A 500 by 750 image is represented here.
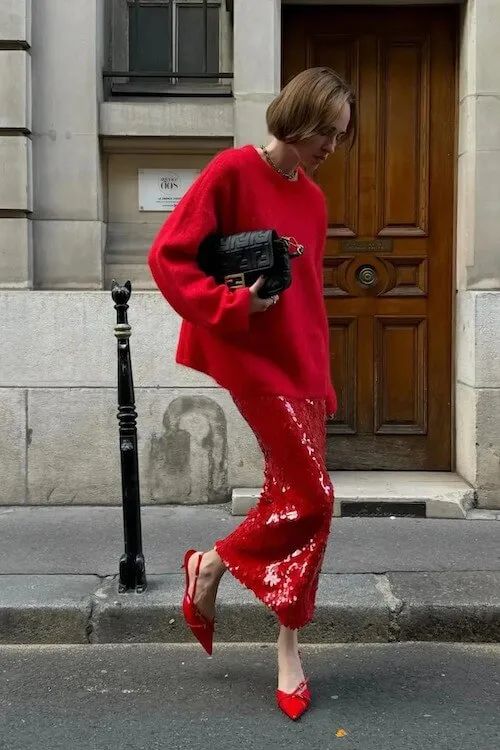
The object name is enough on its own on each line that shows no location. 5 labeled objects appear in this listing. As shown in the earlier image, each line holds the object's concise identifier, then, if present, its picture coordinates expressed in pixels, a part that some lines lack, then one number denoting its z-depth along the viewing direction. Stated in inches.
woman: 124.4
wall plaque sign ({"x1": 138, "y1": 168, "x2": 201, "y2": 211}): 254.7
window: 259.3
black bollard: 174.9
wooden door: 256.4
